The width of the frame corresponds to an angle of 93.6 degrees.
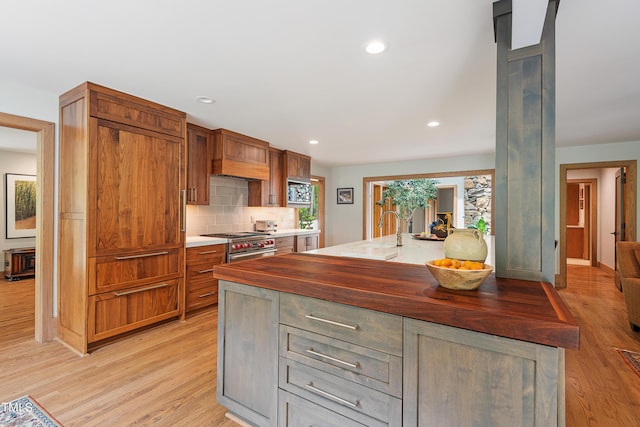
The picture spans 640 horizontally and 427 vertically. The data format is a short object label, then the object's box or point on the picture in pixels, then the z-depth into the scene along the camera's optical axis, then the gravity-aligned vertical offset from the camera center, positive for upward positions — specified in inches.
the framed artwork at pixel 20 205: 209.3 +4.6
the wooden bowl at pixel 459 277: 46.8 -10.1
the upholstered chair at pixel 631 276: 118.0 -25.4
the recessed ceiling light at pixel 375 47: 74.5 +42.6
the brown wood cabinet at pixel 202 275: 133.1 -28.6
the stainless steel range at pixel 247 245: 150.9 -17.2
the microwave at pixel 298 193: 207.2 +14.7
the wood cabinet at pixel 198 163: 143.5 +24.5
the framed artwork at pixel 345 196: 269.4 +16.0
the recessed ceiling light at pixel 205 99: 111.8 +43.0
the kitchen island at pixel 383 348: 38.1 -21.1
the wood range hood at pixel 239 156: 152.3 +31.4
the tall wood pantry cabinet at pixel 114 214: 99.2 -0.6
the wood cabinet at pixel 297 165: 203.3 +34.6
